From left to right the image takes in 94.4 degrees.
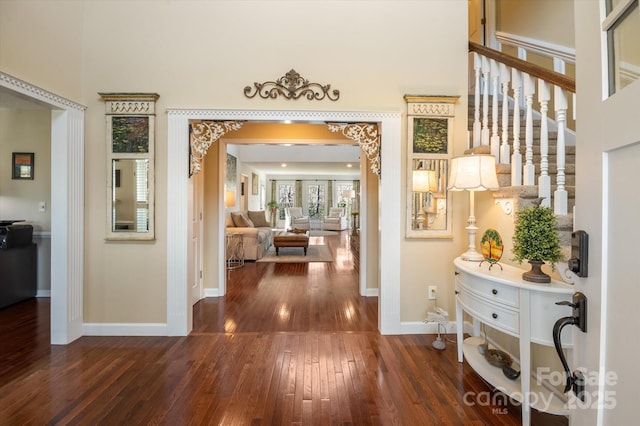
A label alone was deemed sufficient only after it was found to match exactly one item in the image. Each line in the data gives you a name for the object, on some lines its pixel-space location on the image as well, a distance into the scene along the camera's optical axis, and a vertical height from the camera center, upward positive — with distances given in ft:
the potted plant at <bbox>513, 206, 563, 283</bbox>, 5.22 -0.52
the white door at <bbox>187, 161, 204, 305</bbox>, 12.22 -1.12
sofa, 20.63 -1.50
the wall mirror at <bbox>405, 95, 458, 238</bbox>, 9.37 +1.47
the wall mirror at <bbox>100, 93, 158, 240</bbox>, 9.19 +1.35
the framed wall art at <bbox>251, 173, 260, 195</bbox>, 35.20 +3.21
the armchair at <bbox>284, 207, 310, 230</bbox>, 37.88 -1.10
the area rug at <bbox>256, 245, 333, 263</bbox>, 20.88 -3.41
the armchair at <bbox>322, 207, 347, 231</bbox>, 40.88 -1.41
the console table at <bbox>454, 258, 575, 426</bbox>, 5.09 -1.91
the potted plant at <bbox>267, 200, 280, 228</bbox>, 40.16 -0.21
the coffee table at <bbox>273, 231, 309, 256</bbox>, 22.27 -2.28
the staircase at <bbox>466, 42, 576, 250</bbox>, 6.09 +2.05
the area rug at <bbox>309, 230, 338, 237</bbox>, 35.99 -2.84
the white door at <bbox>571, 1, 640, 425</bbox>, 2.31 -0.13
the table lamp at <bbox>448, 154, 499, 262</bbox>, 7.02 +0.89
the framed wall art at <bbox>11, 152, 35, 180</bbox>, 12.73 +1.92
